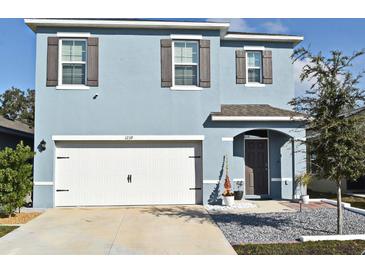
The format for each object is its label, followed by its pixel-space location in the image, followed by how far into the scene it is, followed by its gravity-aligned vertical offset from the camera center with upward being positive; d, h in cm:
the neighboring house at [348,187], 1473 -149
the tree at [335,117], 696 +76
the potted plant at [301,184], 1136 -107
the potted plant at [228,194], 1093 -134
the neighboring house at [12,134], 1283 +73
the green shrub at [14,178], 946 -72
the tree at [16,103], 3756 +564
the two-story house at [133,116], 1123 +123
